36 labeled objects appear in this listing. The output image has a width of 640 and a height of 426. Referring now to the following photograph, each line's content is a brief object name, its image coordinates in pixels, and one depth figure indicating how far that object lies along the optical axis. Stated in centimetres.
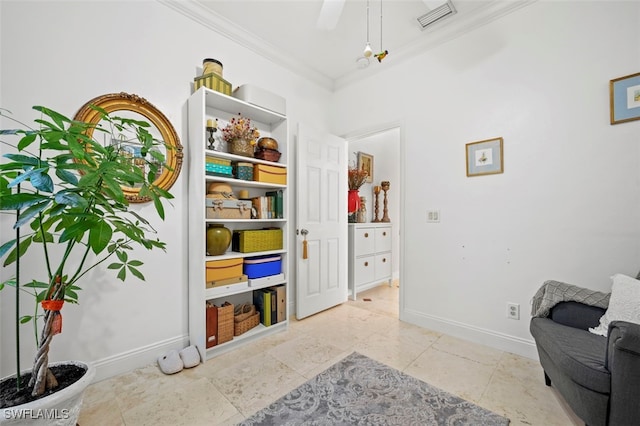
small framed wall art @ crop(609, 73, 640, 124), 169
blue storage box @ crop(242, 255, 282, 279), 238
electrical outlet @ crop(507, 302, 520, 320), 211
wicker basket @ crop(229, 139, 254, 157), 232
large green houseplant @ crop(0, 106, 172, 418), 91
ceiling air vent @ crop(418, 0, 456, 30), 218
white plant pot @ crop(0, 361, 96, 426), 98
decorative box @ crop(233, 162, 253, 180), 234
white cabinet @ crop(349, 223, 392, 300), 353
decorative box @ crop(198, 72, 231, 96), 214
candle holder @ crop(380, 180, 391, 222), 431
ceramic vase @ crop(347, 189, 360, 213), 367
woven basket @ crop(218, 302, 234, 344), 212
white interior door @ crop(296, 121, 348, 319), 283
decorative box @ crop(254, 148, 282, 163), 253
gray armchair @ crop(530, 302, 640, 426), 108
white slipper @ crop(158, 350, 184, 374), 185
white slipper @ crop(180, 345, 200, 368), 192
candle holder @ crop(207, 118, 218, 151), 215
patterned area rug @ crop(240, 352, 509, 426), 142
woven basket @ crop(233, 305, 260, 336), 227
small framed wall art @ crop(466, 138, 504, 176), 220
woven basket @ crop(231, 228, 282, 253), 236
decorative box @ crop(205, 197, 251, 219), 214
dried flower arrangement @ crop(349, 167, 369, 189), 374
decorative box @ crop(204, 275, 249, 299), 209
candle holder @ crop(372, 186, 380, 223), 427
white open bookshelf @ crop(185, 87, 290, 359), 204
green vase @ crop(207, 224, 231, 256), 214
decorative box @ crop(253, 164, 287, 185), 242
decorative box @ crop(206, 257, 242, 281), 209
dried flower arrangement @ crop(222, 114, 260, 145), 230
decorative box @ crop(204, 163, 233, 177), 215
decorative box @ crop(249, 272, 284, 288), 236
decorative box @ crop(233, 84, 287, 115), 236
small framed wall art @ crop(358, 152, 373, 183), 429
